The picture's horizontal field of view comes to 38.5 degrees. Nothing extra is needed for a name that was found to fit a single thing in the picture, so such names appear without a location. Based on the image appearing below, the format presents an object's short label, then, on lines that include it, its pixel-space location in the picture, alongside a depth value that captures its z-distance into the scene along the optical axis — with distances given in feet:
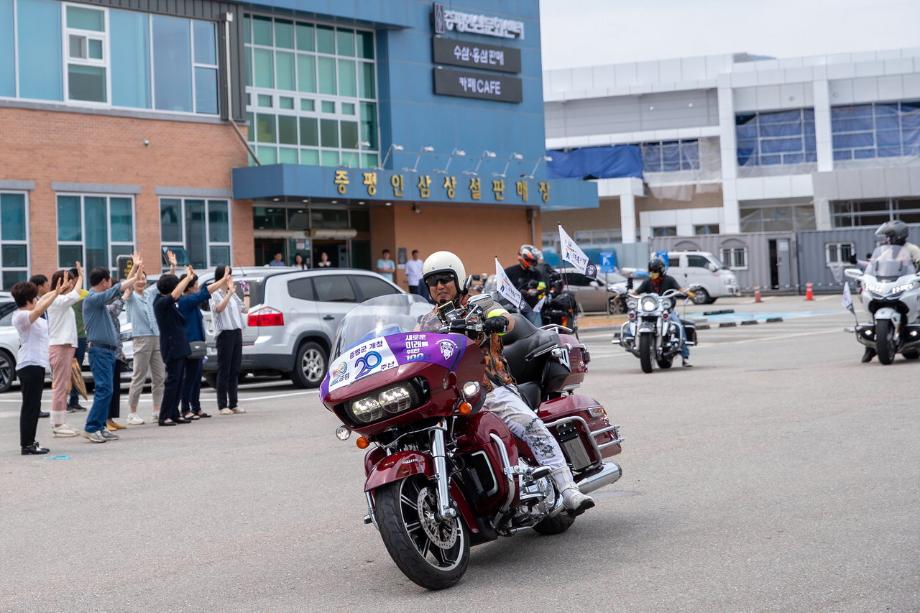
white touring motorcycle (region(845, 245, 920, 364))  57.52
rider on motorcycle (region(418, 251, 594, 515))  23.24
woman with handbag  51.55
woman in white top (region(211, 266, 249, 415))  53.26
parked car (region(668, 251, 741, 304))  157.38
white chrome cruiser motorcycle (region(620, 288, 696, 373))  62.13
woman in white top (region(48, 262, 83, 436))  43.88
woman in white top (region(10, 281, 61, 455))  41.14
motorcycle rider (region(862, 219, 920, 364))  58.85
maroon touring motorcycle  20.70
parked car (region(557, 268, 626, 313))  139.33
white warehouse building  216.54
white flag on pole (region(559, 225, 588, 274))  58.90
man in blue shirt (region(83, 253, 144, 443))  44.65
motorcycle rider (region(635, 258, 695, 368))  63.26
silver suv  62.64
